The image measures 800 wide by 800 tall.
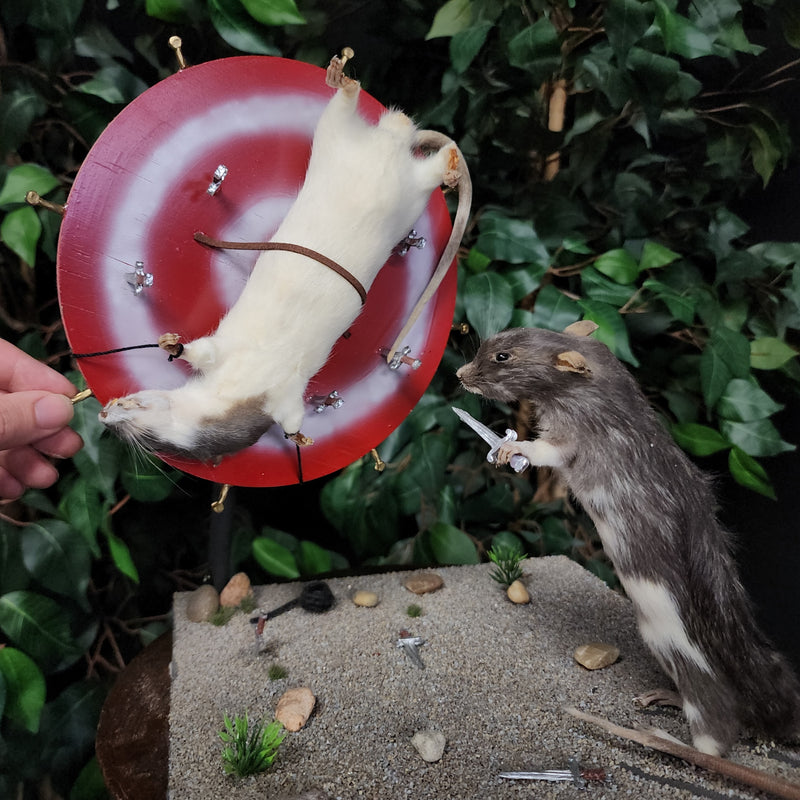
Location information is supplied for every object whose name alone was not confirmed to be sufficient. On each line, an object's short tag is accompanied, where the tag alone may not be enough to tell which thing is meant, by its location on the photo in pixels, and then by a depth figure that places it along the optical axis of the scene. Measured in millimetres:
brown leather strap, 324
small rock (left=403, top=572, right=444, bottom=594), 457
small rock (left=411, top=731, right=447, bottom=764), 337
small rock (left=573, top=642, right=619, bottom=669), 393
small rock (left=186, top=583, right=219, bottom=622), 440
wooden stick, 311
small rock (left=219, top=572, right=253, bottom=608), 448
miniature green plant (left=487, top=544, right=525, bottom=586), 465
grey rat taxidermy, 341
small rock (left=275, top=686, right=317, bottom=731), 353
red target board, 319
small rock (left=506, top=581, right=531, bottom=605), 447
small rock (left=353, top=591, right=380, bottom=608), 447
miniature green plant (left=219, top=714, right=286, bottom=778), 328
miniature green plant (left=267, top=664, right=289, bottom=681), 386
